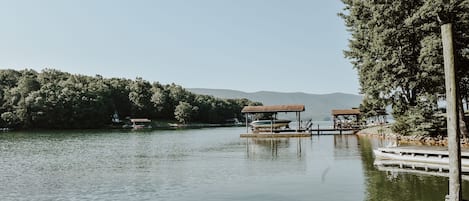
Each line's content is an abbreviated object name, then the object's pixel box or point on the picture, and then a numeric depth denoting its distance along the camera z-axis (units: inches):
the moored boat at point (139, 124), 4317.9
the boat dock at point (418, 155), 835.8
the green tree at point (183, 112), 5191.9
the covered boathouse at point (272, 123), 2127.2
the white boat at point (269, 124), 2395.4
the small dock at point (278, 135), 2103.8
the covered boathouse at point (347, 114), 2549.2
